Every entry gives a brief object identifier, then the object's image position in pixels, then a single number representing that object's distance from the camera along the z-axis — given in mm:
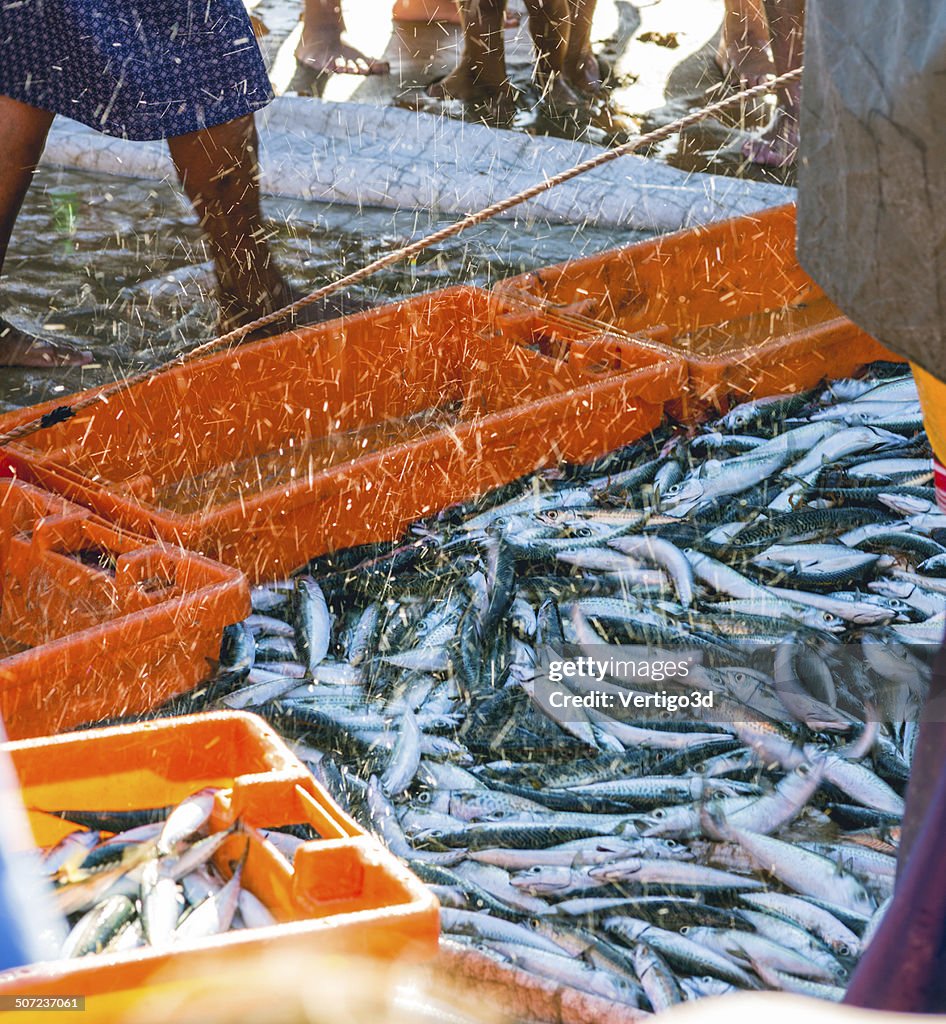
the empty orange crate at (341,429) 3498
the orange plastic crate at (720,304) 4395
